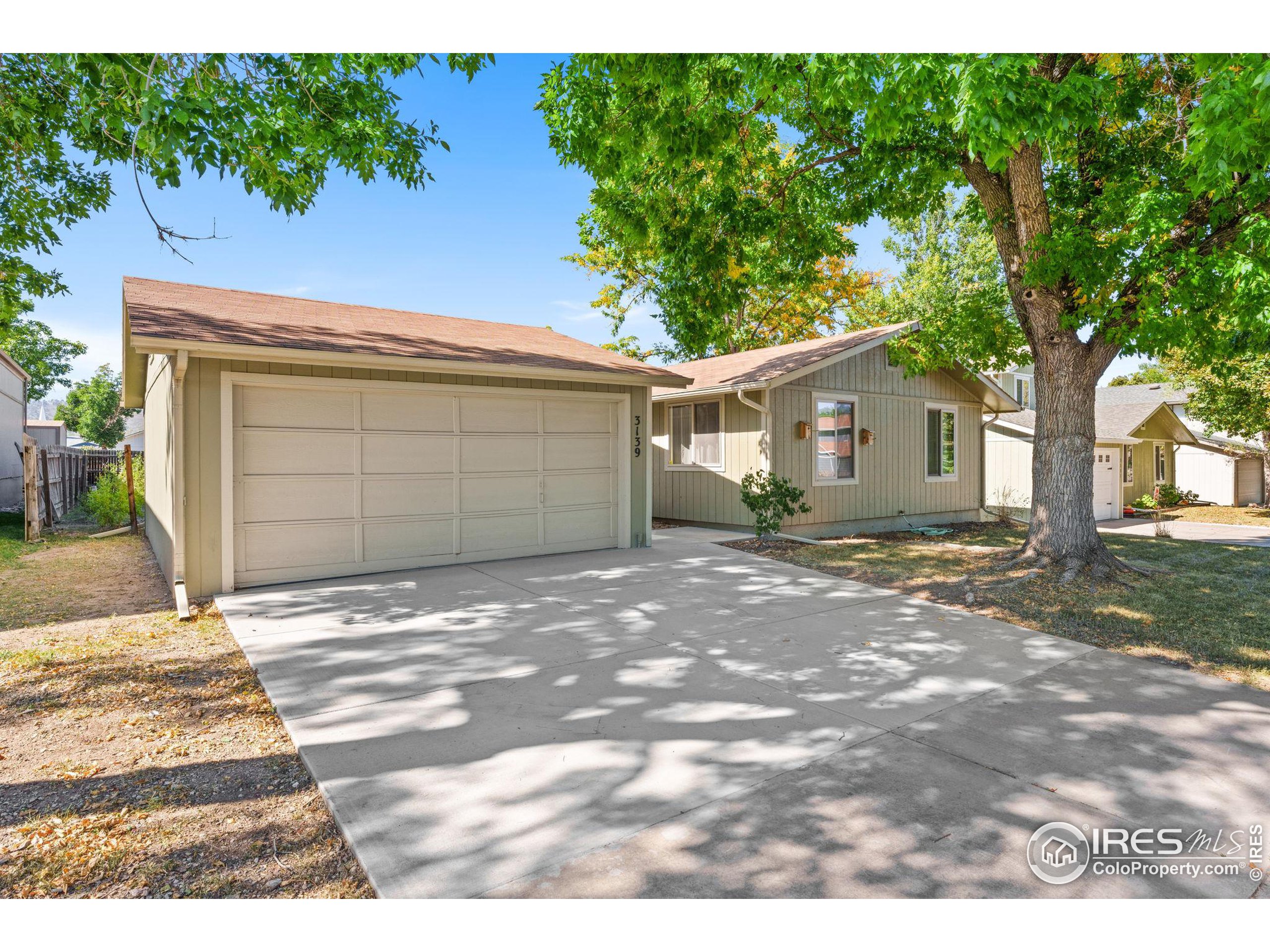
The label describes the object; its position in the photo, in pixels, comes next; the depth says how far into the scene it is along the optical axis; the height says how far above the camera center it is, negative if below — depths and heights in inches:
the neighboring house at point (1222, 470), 824.9 -3.2
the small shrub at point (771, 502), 397.7 -20.4
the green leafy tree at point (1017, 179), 175.5 +109.7
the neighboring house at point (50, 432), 1311.5 +74.4
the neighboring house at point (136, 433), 1443.0 +78.3
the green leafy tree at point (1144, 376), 1451.8 +202.8
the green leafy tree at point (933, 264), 1059.9 +349.5
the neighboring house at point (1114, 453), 647.8 +15.7
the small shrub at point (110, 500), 488.7 -22.5
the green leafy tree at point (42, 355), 1206.3 +218.0
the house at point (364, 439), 252.4 +13.3
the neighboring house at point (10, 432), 608.1 +35.6
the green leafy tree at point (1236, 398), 662.5 +71.4
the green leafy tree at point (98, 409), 1489.9 +137.0
